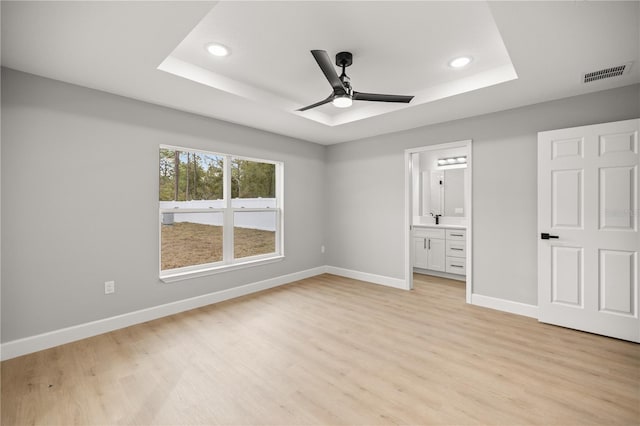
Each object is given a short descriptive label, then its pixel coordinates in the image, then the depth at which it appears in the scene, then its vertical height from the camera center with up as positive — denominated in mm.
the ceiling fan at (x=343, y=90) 2263 +1095
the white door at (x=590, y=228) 2777 -175
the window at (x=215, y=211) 3571 +7
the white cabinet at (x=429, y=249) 5285 -706
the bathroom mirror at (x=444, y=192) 5625 +389
